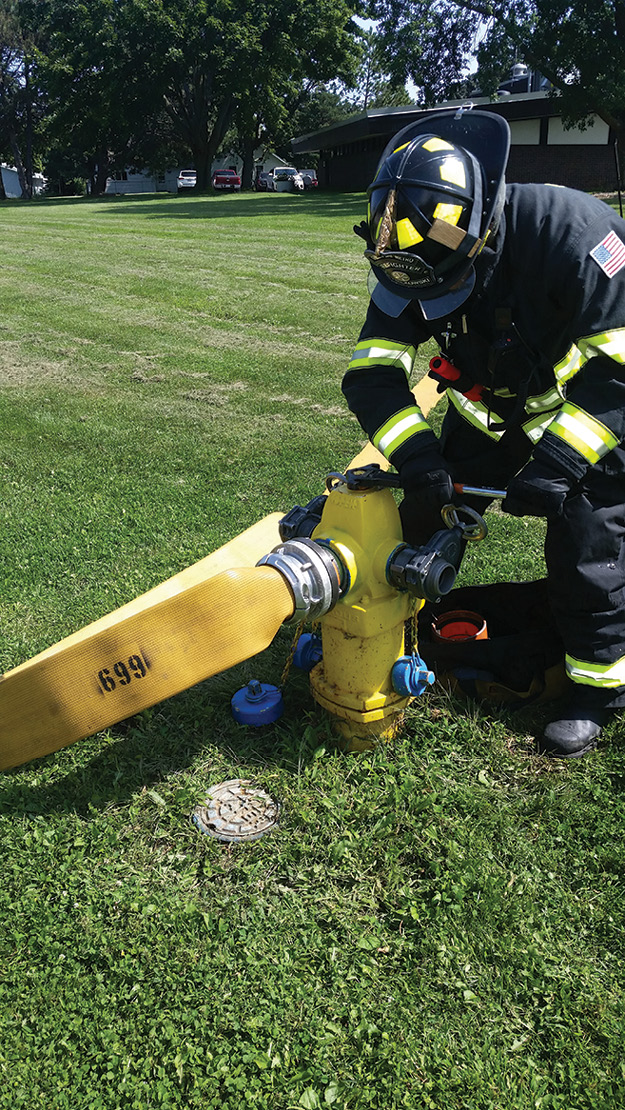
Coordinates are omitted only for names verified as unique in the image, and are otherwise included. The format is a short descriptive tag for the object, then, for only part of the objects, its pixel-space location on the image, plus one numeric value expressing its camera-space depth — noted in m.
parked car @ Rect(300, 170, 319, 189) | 48.69
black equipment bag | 3.01
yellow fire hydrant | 2.44
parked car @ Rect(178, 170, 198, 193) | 46.78
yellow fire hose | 2.13
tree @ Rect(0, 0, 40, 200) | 45.31
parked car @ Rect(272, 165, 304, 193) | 47.84
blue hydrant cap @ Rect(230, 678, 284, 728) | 2.87
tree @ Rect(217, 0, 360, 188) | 38.91
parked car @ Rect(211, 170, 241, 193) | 41.94
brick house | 28.50
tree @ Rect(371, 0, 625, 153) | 22.81
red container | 3.43
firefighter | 2.39
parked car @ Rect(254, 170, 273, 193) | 47.06
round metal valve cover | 2.47
